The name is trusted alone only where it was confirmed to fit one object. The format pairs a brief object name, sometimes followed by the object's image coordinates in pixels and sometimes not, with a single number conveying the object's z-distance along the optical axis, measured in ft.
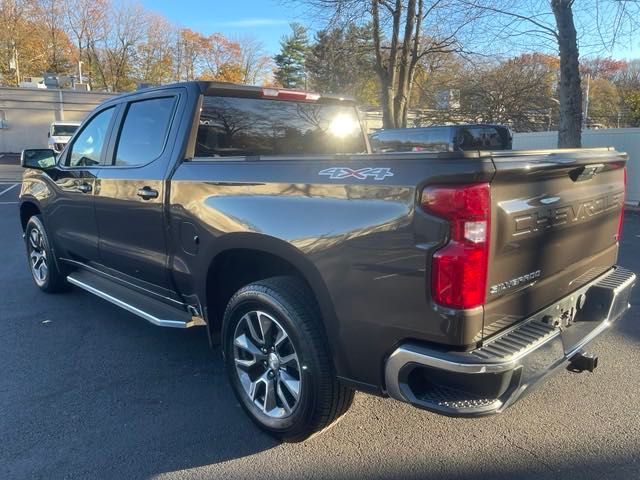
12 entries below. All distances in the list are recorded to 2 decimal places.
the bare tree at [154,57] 190.29
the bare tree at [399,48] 63.77
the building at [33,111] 118.01
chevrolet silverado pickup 7.52
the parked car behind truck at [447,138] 41.42
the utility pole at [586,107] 106.22
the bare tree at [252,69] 205.67
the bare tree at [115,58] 188.03
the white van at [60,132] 86.58
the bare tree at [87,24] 181.80
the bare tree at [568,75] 40.81
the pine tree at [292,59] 188.26
